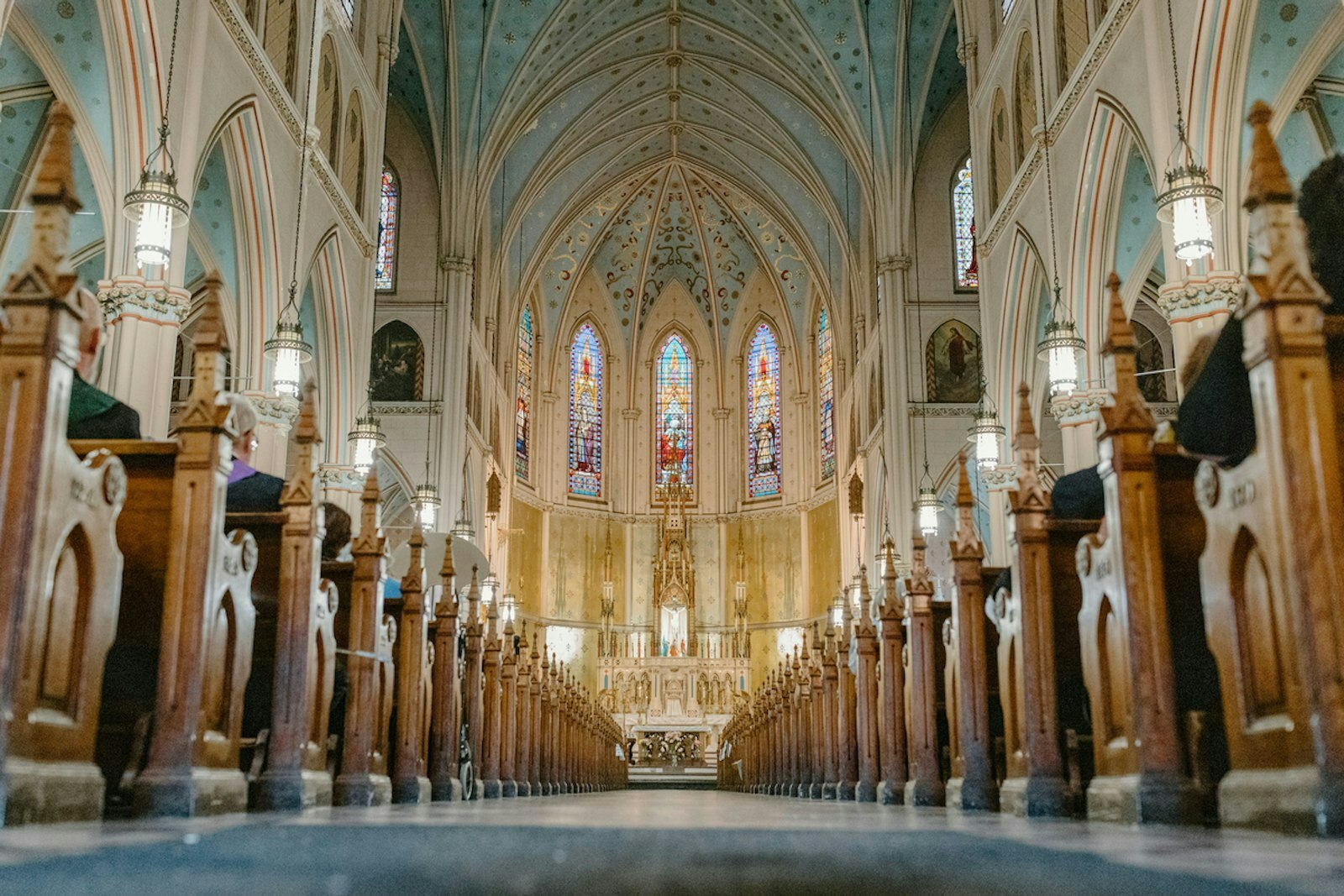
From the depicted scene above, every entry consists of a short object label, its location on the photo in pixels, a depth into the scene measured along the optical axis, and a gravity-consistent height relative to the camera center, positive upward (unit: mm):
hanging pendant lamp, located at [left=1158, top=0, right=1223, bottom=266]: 9352 +3917
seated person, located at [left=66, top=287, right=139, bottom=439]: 4805 +1261
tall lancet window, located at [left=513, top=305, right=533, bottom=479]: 31688 +8437
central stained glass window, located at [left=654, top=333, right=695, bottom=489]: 34344 +8633
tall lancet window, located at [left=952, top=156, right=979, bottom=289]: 24281 +9685
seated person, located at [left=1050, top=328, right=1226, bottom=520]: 6277 +1141
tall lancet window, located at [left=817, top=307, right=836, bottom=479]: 31172 +8455
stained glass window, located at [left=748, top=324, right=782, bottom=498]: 33688 +8407
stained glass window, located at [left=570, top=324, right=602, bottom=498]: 33781 +8467
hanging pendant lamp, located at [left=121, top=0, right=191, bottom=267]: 9211 +3959
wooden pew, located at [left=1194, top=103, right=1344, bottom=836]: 3445 +504
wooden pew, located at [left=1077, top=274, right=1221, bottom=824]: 4570 +408
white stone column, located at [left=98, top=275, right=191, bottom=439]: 10172 +3232
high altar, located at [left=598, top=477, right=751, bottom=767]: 28797 +1443
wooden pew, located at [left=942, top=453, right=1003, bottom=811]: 7152 +307
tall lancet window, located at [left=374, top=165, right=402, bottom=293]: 24547 +9872
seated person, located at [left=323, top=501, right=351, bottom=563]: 7469 +1221
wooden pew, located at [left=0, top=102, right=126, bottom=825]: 3564 +582
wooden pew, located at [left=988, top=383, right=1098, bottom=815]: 5930 +405
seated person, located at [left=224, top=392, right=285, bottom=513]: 6391 +1232
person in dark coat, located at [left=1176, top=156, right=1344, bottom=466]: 3926 +1082
